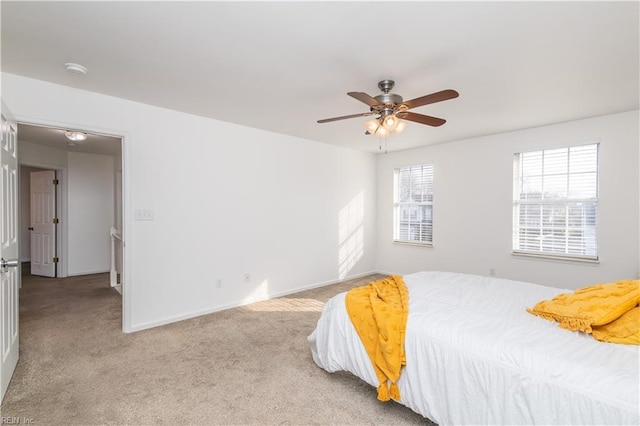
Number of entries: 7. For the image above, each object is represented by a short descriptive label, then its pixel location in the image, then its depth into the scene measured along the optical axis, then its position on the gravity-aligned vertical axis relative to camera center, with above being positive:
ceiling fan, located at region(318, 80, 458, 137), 2.22 +0.78
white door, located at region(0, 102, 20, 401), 2.03 -0.30
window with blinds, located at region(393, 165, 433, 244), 5.36 +0.08
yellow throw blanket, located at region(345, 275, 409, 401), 1.85 -0.76
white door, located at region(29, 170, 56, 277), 5.76 -0.33
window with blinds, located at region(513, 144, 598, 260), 3.79 +0.10
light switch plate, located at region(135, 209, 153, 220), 3.31 -0.07
